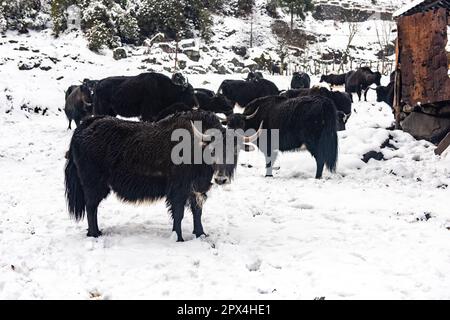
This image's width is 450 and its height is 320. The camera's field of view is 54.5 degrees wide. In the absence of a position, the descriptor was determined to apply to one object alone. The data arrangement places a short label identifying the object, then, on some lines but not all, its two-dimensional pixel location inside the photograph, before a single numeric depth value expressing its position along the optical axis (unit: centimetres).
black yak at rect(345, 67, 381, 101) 1791
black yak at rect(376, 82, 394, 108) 1352
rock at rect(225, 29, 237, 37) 3365
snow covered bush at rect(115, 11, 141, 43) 2636
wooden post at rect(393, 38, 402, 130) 1025
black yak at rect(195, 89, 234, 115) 1136
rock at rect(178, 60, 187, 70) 2428
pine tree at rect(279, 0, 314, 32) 3644
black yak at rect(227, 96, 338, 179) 794
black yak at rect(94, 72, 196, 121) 1028
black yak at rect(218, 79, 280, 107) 1377
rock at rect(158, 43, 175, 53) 2634
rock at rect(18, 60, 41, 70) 1950
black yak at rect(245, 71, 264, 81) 1421
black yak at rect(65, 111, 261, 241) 468
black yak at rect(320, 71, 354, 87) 2100
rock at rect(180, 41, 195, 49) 2750
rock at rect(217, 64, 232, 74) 2530
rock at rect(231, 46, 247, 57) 3082
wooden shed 939
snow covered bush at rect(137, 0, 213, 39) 2852
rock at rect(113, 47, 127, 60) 2400
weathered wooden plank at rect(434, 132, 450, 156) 881
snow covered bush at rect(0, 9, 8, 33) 2447
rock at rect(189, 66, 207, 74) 2438
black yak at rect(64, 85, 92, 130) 1199
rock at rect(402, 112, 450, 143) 957
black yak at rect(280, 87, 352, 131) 1084
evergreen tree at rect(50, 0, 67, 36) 2530
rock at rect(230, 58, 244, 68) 2776
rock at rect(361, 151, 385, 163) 878
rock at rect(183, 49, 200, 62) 2638
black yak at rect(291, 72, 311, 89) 1745
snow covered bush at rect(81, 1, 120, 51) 2428
